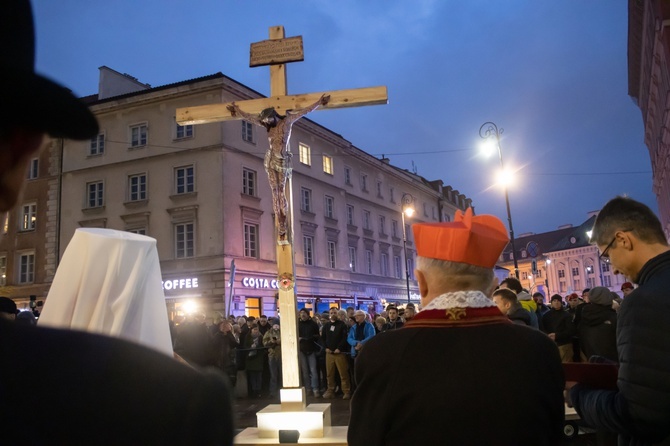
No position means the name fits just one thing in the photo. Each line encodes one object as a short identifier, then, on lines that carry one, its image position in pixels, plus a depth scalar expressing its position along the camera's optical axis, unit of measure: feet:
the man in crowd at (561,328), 33.37
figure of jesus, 27.04
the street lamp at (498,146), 60.75
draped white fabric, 6.85
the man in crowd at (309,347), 46.39
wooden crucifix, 26.61
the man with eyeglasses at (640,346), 7.18
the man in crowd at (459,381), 6.94
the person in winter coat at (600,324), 27.99
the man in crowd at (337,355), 44.78
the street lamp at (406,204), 87.41
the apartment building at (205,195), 88.79
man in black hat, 2.30
